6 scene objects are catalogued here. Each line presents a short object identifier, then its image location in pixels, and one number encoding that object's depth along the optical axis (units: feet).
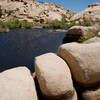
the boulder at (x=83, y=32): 28.37
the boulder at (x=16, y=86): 9.37
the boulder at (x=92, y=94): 12.72
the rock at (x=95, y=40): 19.95
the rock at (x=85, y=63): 12.53
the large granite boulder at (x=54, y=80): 10.88
